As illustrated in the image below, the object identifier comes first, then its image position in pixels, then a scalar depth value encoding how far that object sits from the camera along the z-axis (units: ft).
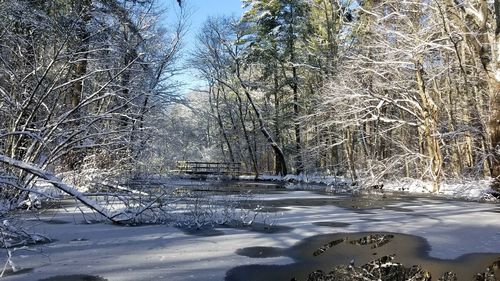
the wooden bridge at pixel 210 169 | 115.03
